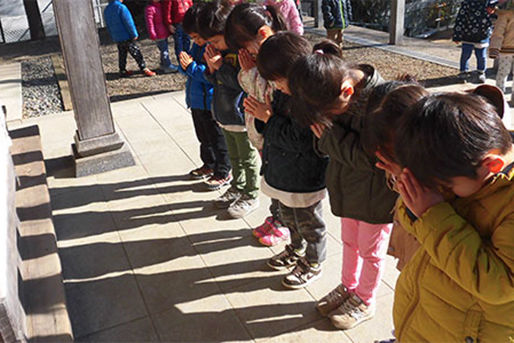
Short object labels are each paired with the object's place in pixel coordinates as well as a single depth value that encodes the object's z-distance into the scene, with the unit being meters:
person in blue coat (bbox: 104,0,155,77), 7.55
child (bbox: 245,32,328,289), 2.21
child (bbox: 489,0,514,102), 5.58
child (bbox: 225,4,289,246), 2.64
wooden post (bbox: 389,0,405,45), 8.87
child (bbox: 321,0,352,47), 7.90
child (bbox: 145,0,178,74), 7.73
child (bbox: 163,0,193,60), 7.73
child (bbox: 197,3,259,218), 3.03
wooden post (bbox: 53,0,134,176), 3.96
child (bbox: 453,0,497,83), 6.28
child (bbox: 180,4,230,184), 3.32
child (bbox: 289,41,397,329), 1.92
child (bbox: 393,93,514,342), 1.18
